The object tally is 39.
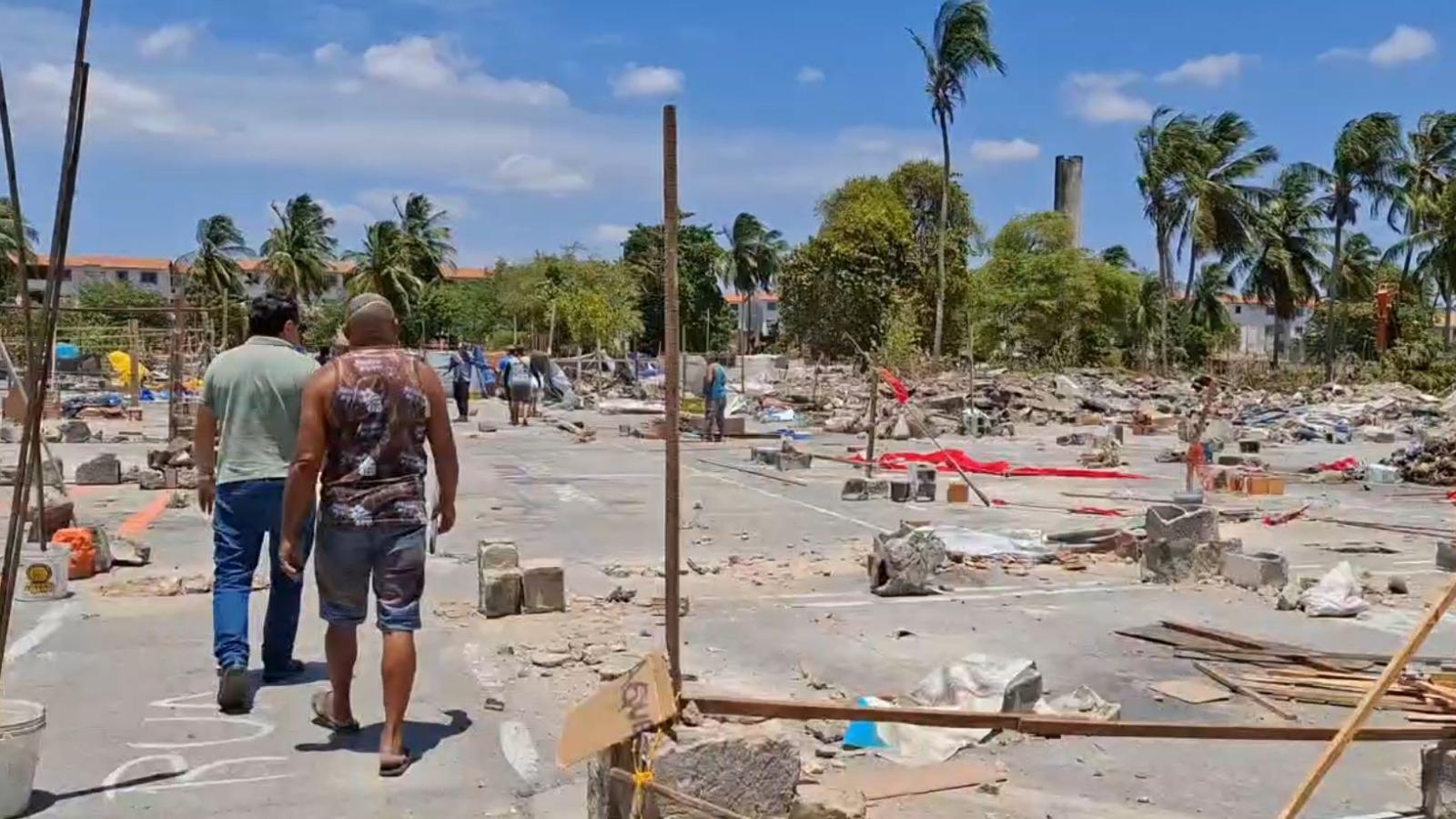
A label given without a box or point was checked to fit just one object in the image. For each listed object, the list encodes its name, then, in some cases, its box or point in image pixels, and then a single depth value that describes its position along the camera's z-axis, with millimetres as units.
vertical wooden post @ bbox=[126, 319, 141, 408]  28622
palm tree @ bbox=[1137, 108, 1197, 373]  49938
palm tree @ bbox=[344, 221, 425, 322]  66312
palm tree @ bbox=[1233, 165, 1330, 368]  52656
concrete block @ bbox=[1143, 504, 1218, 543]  9336
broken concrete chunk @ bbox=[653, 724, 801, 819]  3939
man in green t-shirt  5668
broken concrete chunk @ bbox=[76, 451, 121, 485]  15438
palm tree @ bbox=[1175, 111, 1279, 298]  49812
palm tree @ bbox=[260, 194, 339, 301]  65625
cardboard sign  3910
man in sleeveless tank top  4902
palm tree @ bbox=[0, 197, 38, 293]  50438
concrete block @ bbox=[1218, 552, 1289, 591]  9000
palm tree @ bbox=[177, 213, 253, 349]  64875
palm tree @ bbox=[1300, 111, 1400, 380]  48719
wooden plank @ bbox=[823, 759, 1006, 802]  4676
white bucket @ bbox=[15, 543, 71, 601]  7945
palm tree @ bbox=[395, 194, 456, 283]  69812
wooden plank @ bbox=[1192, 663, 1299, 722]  5906
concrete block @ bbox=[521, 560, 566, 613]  7836
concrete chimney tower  69500
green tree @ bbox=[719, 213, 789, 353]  89500
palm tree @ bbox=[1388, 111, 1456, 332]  49219
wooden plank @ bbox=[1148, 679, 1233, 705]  6133
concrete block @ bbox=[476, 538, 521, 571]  7984
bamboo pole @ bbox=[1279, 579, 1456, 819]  3703
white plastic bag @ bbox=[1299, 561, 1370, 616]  8188
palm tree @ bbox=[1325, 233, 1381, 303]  61281
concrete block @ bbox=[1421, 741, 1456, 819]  4348
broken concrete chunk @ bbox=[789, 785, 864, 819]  4109
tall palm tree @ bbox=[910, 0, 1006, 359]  45812
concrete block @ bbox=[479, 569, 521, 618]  7711
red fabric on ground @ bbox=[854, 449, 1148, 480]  18797
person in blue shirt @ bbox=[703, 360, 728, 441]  24172
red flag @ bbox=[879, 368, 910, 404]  16556
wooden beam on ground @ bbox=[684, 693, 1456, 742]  4113
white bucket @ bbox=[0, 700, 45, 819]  4281
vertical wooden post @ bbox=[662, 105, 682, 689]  3959
